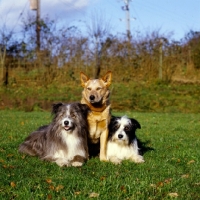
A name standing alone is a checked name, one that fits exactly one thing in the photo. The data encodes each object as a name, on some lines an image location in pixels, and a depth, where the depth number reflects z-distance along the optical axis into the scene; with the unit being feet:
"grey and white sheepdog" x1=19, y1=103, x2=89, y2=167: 22.49
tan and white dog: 24.48
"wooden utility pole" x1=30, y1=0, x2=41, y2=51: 89.10
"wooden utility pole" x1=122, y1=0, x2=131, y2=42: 125.90
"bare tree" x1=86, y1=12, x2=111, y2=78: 81.10
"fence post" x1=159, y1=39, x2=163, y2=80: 82.74
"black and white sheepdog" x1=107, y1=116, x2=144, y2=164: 24.34
